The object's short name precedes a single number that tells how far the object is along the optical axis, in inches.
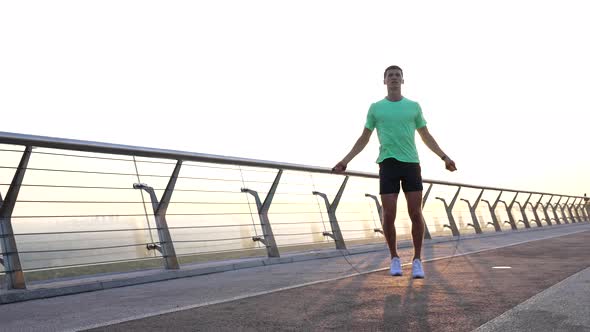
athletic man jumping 217.6
